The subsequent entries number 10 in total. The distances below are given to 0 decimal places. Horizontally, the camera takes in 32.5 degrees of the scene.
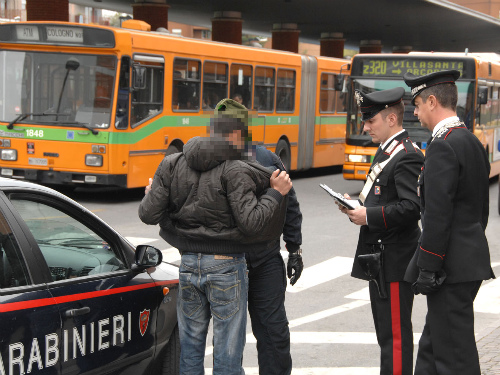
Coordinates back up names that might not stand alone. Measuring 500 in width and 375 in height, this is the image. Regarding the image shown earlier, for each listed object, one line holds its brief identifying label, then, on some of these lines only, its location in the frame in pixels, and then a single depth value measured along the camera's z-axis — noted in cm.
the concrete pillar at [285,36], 3847
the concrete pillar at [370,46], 4812
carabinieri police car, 362
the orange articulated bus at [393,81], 1627
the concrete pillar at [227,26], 3284
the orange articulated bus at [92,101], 1453
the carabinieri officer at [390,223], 466
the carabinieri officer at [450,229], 408
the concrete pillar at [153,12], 2844
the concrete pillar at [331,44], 4319
